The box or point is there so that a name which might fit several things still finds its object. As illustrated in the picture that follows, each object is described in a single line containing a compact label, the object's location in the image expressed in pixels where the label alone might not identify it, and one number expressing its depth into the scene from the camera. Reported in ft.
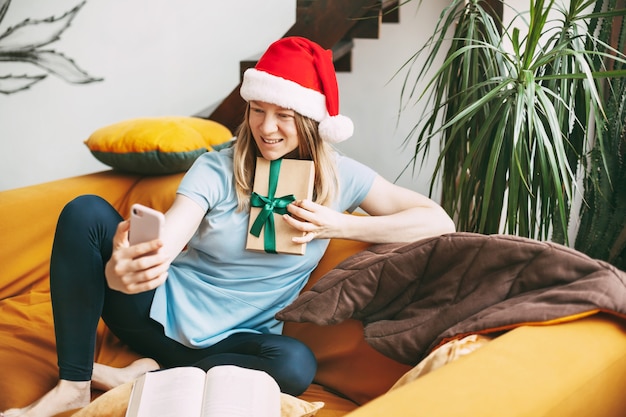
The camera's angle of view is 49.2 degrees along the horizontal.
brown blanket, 3.68
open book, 3.53
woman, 4.80
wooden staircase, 8.20
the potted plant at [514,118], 5.17
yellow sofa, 3.02
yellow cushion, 6.95
